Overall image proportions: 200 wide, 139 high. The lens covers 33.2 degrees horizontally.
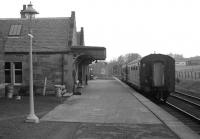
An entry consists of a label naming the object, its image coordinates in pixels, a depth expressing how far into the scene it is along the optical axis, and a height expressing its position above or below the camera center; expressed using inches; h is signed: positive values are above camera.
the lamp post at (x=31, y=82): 434.9 -10.3
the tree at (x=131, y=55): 5061.0 +289.1
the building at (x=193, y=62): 3911.7 +134.9
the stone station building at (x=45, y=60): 933.8 +41.7
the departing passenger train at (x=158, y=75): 819.4 -3.5
